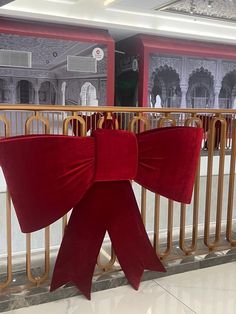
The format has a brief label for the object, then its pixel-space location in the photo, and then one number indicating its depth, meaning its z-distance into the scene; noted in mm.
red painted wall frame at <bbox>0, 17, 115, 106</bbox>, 7969
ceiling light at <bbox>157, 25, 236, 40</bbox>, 9220
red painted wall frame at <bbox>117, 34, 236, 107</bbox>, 9492
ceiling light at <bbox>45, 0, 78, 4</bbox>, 7688
